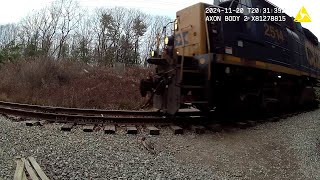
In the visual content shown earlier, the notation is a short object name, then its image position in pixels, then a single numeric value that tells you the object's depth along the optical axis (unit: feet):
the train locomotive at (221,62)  18.72
